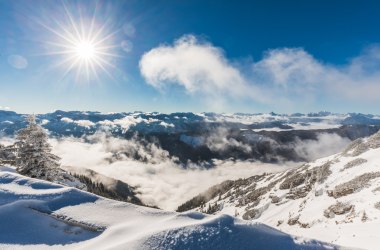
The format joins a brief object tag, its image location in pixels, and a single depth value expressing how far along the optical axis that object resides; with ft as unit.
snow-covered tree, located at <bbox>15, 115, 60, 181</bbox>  111.14
